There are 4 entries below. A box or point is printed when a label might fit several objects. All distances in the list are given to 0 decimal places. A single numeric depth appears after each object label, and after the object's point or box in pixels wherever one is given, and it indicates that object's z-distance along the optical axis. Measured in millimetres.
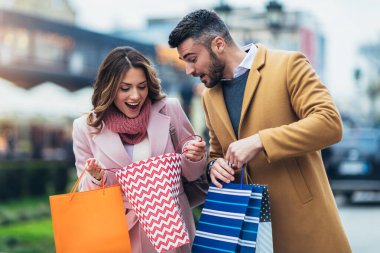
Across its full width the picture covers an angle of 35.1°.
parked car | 13969
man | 2475
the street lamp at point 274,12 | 13539
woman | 2988
